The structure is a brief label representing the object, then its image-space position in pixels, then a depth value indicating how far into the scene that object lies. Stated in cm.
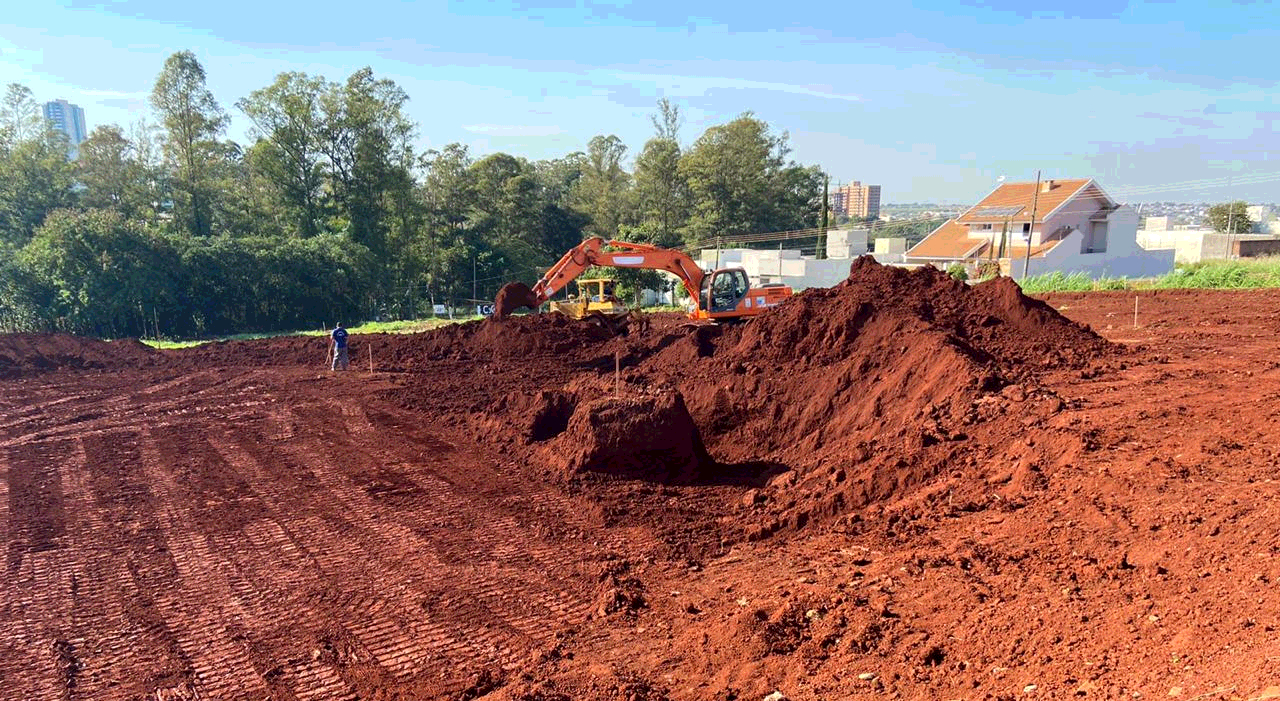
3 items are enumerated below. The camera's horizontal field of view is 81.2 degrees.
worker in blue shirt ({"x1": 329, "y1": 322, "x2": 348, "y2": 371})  1895
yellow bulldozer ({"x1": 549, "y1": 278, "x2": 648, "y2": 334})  2362
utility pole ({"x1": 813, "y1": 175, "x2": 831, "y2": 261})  5928
